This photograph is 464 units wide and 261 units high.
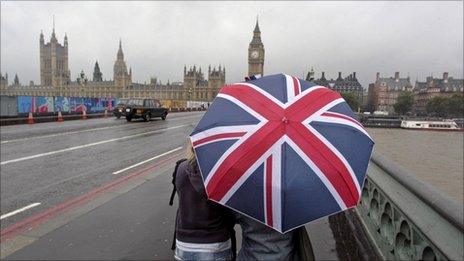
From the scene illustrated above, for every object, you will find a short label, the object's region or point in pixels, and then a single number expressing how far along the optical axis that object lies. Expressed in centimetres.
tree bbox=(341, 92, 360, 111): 11026
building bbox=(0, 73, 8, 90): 17738
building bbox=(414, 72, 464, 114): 15650
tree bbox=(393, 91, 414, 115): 13750
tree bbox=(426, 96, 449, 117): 12506
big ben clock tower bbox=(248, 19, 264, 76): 13712
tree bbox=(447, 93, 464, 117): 12088
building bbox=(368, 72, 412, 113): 16512
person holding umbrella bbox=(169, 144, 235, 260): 226
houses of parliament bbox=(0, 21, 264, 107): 16100
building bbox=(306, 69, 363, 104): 16812
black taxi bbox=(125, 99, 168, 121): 3216
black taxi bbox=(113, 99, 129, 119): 3494
